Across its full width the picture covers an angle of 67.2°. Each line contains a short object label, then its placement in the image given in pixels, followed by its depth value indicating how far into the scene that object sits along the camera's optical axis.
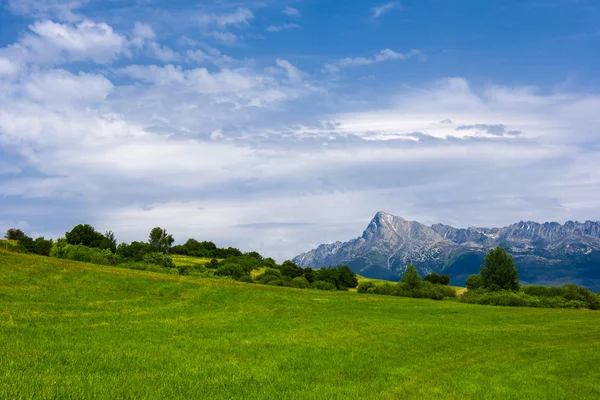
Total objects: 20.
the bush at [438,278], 190.25
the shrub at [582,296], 109.19
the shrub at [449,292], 126.15
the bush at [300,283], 136.11
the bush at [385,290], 118.01
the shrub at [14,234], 152.25
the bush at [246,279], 134.62
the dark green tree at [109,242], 175.32
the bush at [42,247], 119.00
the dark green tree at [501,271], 138.25
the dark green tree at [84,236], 177.38
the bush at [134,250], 169.88
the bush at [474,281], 149.29
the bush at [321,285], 135.52
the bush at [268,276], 148.61
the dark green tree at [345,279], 176.38
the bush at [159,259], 138.80
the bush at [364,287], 125.62
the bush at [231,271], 151.38
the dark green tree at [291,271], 189.24
